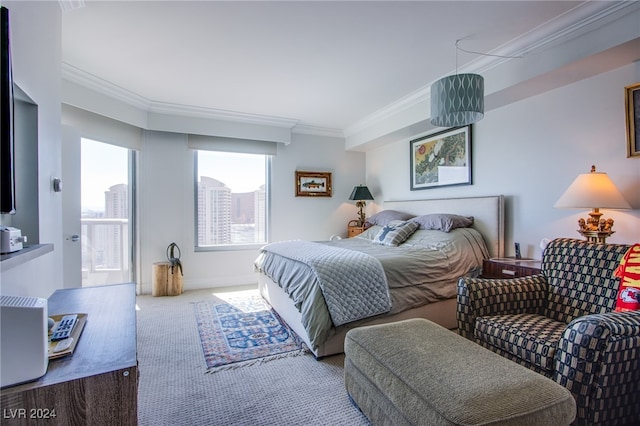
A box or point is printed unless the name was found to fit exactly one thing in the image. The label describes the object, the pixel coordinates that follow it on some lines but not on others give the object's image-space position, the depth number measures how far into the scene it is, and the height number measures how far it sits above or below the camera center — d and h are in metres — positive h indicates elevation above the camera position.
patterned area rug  2.46 -1.12
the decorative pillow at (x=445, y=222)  3.35 -0.12
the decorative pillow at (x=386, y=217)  4.35 -0.09
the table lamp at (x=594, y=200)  2.15 +0.07
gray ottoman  1.15 -0.70
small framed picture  5.20 +0.46
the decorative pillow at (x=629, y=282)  1.62 -0.38
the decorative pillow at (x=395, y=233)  3.61 -0.26
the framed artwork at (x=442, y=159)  3.66 +0.65
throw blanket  2.37 -0.57
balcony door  3.80 -0.01
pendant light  2.32 +0.86
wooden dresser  0.82 -0.48
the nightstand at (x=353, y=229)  5.22 -0.30
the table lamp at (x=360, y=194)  5.11 +0.28
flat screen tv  1.11 +0.32
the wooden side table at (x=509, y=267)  2.55 -0.48
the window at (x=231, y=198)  4.73 +0.21
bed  2.39 -0.55
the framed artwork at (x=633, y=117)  2.17 +0.64
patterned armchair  1.39 -0.63
